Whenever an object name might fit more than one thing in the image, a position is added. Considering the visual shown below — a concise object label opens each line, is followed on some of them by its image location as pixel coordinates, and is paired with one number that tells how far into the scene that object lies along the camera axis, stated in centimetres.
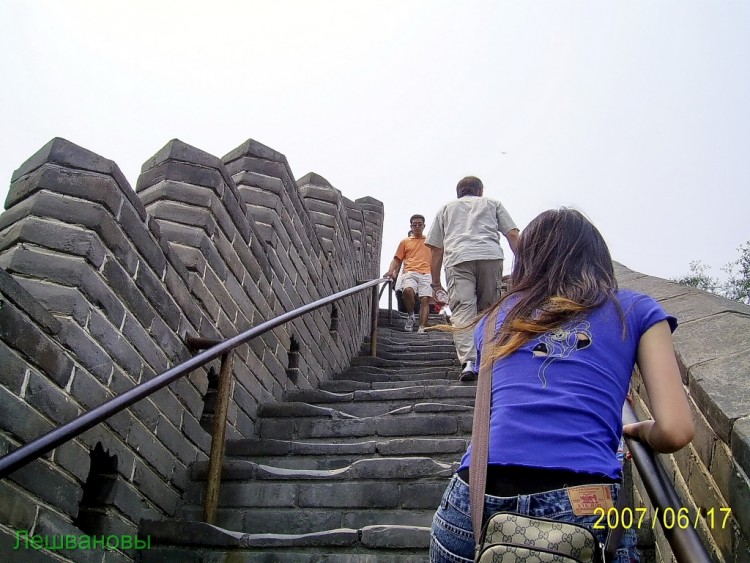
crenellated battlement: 260
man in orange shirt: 925
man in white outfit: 529
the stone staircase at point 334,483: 292
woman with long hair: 154
